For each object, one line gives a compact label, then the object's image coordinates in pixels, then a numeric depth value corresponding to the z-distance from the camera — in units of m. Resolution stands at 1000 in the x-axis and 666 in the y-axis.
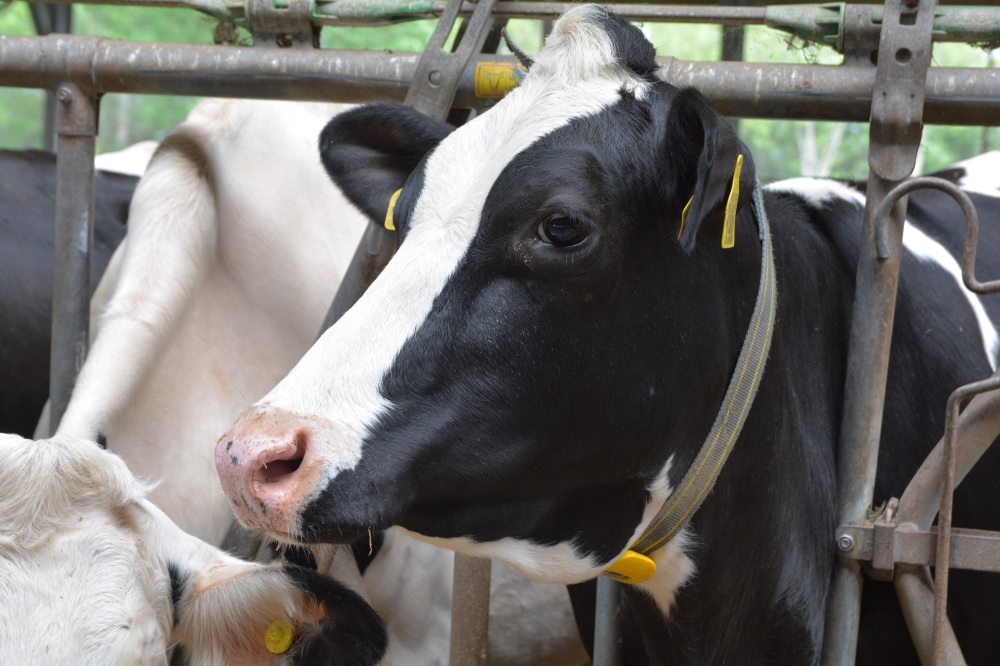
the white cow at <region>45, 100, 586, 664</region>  2.45
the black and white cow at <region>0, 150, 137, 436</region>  2.96
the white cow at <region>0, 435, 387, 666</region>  1.70
